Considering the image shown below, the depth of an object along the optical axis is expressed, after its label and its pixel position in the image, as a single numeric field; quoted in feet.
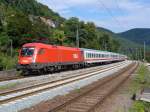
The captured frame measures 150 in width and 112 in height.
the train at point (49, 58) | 103.76
